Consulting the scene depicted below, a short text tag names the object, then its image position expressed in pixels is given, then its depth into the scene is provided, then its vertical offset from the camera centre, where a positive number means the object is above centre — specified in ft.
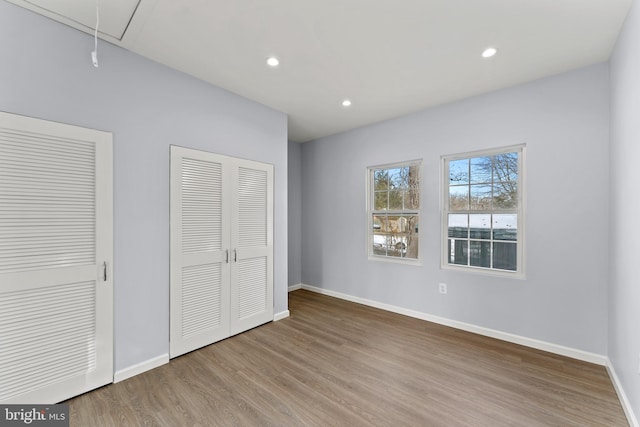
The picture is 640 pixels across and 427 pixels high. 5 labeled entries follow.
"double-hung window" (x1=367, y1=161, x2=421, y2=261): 12.54 +0.10
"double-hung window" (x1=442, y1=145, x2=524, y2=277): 9.86 +0.03
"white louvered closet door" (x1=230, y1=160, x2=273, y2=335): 10.22 -1.31
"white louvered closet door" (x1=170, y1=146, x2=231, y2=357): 8.61 -1.27
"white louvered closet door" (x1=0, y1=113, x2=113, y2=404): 5.87 -1.10
